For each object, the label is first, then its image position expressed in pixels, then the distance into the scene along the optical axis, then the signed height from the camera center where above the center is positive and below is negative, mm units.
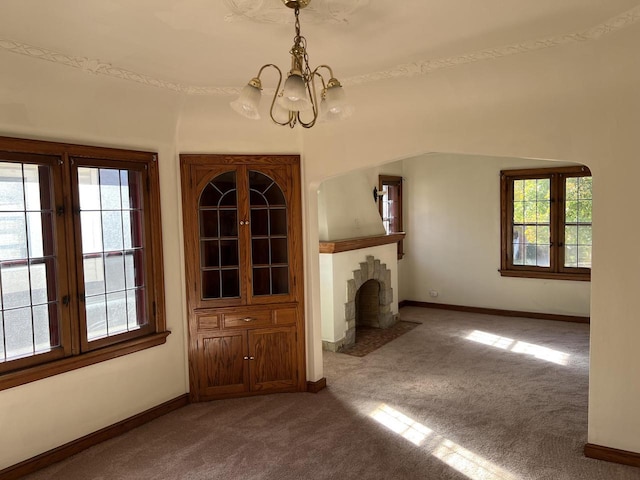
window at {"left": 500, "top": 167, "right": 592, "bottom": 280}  6902 -148
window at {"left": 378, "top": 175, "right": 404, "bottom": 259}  8023 +180
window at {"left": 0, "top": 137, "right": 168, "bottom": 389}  3260 -240
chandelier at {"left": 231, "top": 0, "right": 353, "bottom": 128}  2240 +596
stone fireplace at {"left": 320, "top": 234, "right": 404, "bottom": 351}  5910 -895
